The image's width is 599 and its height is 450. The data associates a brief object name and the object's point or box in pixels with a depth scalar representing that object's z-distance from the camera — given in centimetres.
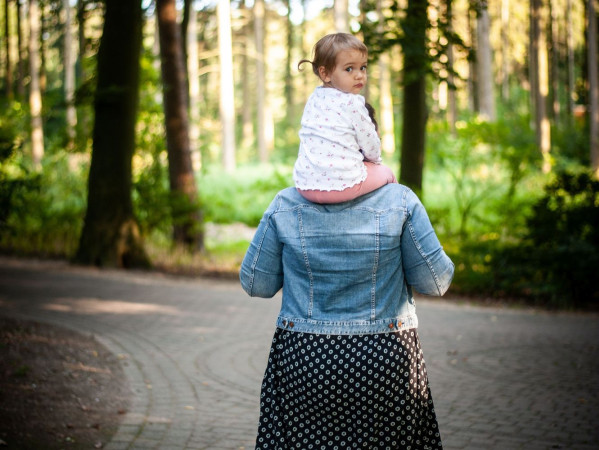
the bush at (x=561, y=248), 1038
